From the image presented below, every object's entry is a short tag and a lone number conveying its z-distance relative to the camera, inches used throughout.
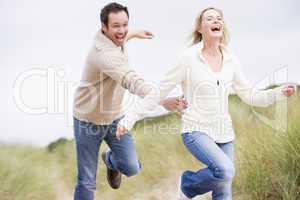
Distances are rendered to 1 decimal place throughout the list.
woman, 270.7
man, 273.3
